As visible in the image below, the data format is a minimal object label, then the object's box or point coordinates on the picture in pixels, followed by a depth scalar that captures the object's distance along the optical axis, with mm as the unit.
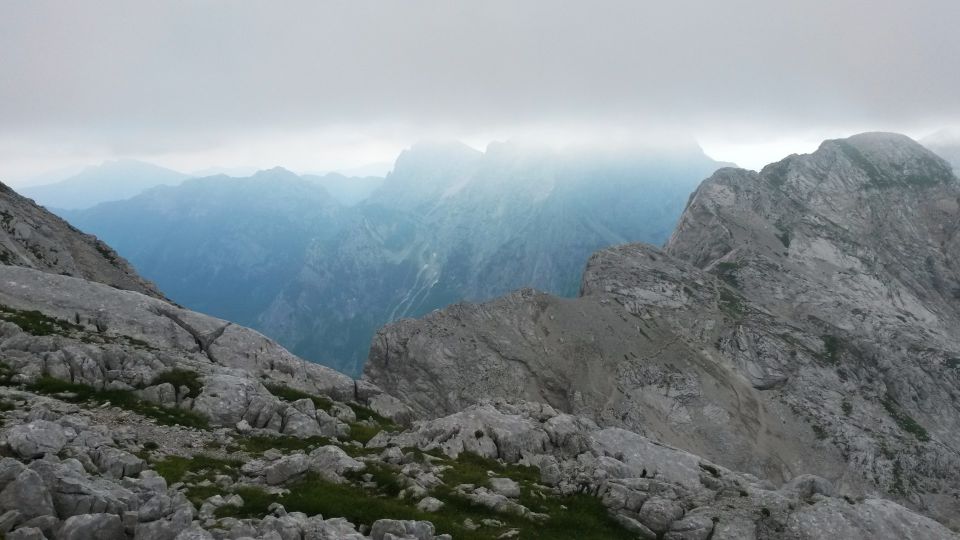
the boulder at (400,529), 20719
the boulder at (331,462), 28188
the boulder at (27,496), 16672
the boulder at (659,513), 29469
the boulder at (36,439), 22312
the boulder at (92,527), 15883
